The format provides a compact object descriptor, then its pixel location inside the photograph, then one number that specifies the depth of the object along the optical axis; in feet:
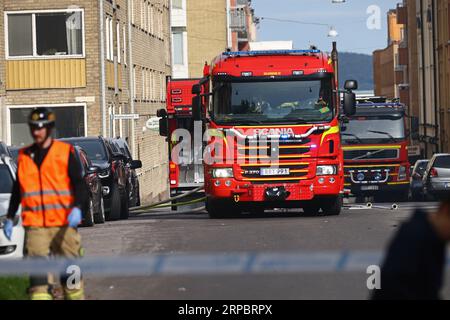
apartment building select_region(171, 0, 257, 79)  265.95
